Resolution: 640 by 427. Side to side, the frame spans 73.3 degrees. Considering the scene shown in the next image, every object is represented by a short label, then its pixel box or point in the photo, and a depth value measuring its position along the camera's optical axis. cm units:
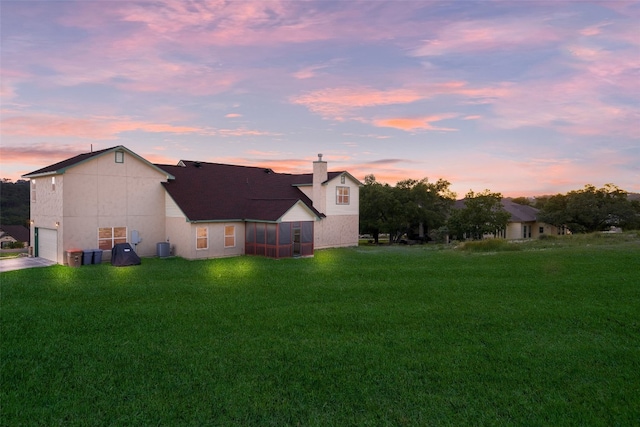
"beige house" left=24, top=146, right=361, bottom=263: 2331
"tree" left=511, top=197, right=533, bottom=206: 8777
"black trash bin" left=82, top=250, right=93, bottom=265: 2239
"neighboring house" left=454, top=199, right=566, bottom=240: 5262
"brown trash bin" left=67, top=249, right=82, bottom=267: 2194
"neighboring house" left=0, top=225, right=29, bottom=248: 6088
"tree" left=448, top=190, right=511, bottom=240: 4156
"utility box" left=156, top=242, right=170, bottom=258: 2527
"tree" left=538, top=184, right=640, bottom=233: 4953
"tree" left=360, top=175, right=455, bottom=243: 4275
